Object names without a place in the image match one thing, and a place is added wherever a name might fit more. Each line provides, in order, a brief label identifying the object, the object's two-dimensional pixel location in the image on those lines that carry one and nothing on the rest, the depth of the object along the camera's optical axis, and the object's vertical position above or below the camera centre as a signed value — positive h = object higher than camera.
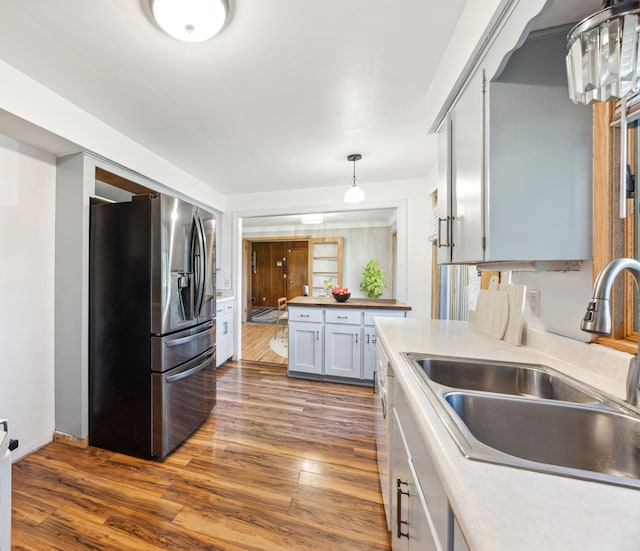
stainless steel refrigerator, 1.79 -0.34
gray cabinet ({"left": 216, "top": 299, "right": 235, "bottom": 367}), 3.43 -0.73
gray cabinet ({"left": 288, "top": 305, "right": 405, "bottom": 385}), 3.03 -0.78
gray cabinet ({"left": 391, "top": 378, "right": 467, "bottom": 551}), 0.55 -0.57
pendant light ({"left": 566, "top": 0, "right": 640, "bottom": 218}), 0.63 +0.54
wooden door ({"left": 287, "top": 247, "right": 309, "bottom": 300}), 7.94 +0.13
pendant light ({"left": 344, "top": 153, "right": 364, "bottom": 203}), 2.71 +0.81
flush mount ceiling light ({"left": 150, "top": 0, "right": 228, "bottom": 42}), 1.10 +1.07
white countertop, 0.36 -0.35
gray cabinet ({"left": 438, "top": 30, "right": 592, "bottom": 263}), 0.99 +0.43
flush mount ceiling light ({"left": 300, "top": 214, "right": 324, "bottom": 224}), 5.17 +1.06
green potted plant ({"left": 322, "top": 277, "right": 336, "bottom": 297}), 4.84 -0.20
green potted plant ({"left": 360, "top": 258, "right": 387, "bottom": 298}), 5.17 -0.13
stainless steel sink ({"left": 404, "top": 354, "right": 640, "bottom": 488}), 0.65 -0.39
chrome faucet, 0.62 -0.05
